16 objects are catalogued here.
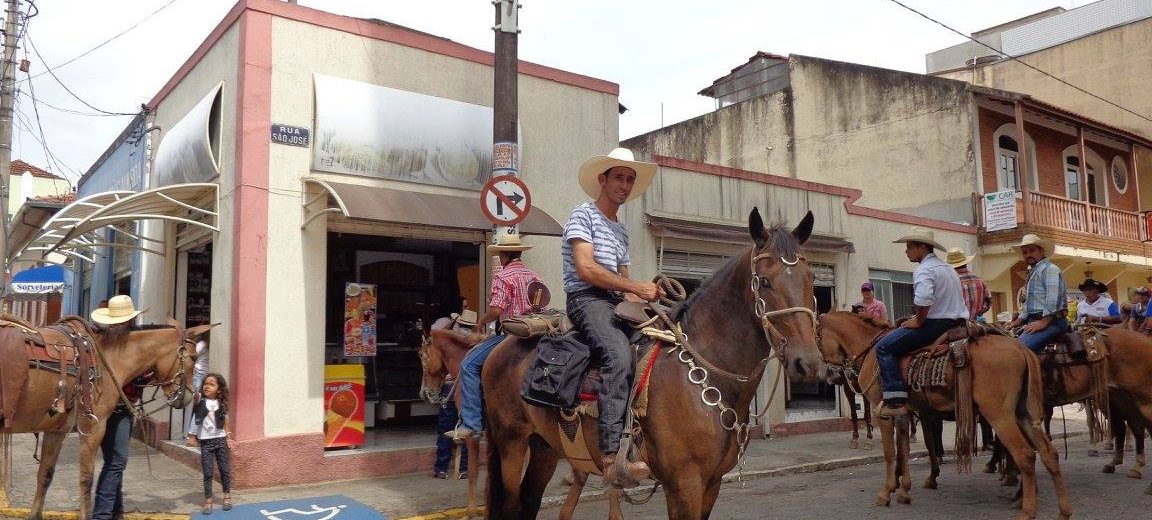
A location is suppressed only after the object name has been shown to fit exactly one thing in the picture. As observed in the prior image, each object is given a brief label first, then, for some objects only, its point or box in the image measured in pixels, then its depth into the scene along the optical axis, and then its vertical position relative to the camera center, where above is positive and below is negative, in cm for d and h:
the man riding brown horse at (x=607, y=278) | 412 +26
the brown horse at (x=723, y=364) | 397 -21
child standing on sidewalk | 741 -94
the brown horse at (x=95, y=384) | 638 -45
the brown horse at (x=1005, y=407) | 671 -80
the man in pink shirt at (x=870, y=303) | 1182 +28
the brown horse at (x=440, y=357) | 816 -31
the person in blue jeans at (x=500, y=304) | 671 +20
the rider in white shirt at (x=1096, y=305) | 1079 +19
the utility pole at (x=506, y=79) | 801 +254
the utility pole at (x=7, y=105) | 1249 +387
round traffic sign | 757 +120
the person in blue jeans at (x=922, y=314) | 728 +6
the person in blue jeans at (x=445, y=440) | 885 -126
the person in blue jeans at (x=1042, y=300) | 799 +19
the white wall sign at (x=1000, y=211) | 1767 +247
